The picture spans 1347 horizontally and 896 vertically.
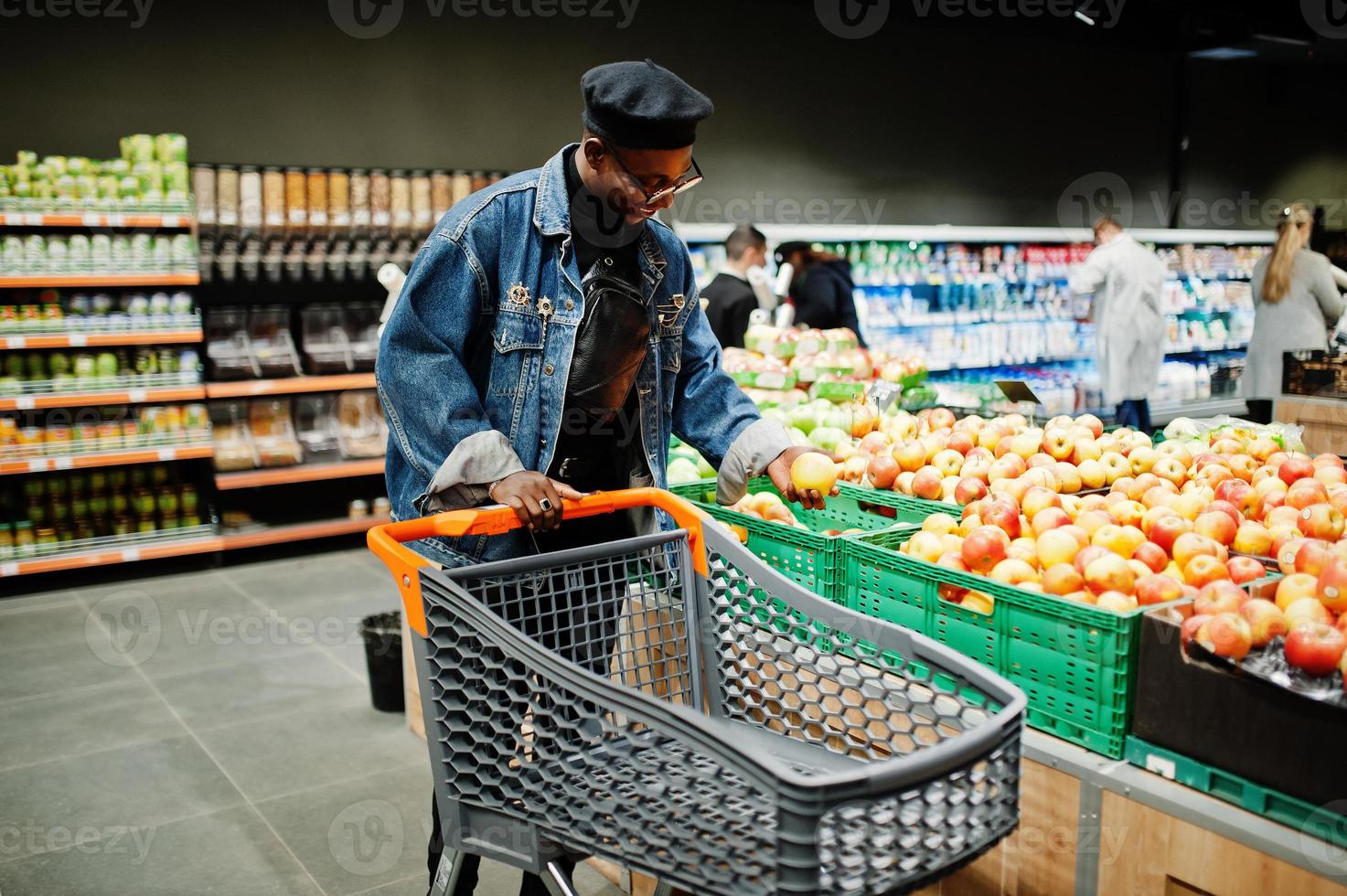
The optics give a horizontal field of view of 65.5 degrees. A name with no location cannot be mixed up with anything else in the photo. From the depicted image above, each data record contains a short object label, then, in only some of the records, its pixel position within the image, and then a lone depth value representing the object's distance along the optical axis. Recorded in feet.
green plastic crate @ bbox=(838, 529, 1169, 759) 5.56
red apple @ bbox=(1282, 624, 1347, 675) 4.89
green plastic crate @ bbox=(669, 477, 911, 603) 7.30
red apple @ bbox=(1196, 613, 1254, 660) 5.01
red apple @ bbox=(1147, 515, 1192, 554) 6.84
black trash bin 12.40
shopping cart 3.66
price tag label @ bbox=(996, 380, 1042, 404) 13.19
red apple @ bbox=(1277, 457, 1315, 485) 8.21
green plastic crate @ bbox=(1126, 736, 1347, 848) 4.74
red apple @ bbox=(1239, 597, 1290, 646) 5.21
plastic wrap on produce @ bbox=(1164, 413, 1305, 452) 10.51
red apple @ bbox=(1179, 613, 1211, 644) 5.16
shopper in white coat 24.40
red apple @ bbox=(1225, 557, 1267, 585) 6.21
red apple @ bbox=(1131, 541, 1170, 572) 6.59
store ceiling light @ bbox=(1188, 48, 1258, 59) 36.32
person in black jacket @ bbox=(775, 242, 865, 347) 21.08
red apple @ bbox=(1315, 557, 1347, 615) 5.36
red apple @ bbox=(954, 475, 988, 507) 8.66
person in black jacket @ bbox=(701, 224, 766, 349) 19.13
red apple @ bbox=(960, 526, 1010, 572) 6.94
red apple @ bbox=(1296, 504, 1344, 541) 6.84
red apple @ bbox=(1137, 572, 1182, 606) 5.99
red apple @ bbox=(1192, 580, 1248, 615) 5.34
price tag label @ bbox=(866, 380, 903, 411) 12.82
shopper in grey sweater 24.08
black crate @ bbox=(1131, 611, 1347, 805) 4.70
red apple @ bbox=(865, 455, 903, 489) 9.47
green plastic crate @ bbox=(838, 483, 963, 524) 8.65
